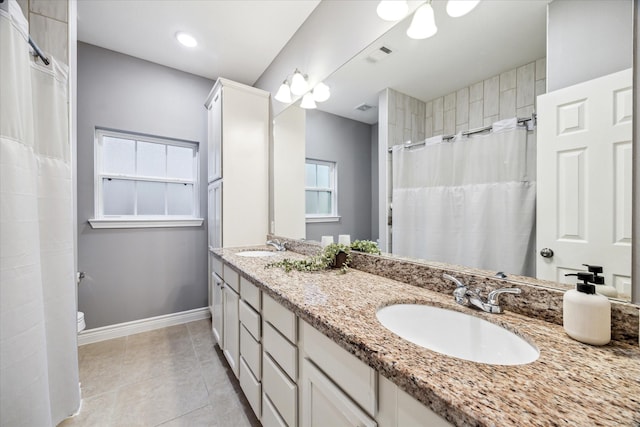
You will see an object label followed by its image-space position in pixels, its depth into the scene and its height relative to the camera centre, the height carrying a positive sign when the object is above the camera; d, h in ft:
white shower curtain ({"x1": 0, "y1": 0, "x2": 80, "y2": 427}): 3.08 -0.37
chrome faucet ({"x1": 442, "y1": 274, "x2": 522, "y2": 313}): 2.72 -0.98
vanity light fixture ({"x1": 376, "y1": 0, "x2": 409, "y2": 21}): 4.03 +3.18
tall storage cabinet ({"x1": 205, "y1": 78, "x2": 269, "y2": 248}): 7.84 +1.45
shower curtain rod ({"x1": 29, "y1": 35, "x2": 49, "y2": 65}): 3.64 +2.32
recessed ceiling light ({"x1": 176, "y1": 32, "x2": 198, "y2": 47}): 7.20 +4.88
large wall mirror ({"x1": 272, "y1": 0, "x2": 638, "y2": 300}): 2.32 +1.63
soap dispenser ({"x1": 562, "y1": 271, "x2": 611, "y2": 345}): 2.05 -0.85
